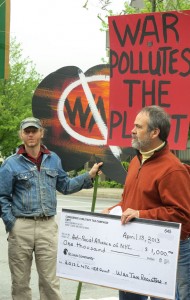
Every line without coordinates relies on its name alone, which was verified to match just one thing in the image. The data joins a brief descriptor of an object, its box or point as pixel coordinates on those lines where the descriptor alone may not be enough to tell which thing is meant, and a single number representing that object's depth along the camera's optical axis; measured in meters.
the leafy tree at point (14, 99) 29.52
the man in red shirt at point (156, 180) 3.42
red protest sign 4.18
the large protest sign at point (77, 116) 4.57
